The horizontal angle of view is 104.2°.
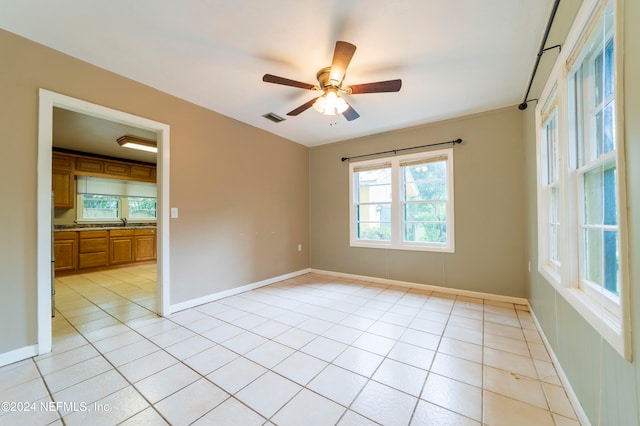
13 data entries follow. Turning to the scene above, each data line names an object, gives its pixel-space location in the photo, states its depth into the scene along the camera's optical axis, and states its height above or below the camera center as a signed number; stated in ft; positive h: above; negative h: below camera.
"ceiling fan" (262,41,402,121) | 6.19 +3.75
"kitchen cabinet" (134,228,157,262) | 18.97 -2.11
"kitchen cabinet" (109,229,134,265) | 17.60 -2.07
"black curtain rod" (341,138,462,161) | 11.74 +3.48
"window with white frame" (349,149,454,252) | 12.26 +0.69
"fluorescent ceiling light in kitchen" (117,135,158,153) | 13.77 +4.23
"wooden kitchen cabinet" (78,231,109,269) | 16.20 -2.08
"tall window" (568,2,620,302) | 3.87 +1.03
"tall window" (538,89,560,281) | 6.76 +0.64
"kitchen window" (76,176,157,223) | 18.35 +1.38
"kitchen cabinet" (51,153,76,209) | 16.05 +2.42
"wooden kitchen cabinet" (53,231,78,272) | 15.25 -2.03
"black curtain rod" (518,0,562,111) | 5.50 +4.49
